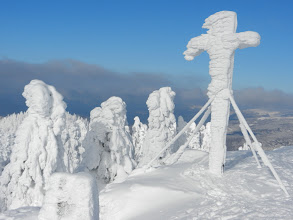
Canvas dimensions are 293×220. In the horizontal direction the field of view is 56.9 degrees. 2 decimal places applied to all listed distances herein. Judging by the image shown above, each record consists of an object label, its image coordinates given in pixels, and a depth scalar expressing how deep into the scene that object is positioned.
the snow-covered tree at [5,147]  31.03
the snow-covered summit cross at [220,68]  10.30
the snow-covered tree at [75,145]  29.21
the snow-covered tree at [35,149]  13.59
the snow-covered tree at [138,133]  41.78
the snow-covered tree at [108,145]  22.23
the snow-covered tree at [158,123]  24.06
